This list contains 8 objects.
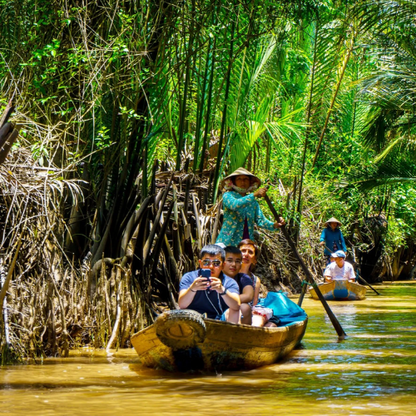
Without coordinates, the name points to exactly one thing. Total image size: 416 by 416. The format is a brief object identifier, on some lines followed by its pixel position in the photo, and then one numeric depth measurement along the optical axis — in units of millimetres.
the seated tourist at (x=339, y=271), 27676
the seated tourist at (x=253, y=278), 13591
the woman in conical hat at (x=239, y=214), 14656
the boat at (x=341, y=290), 26814
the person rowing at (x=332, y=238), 27935
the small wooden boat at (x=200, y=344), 10723
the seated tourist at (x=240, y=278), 12602
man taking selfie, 11344
